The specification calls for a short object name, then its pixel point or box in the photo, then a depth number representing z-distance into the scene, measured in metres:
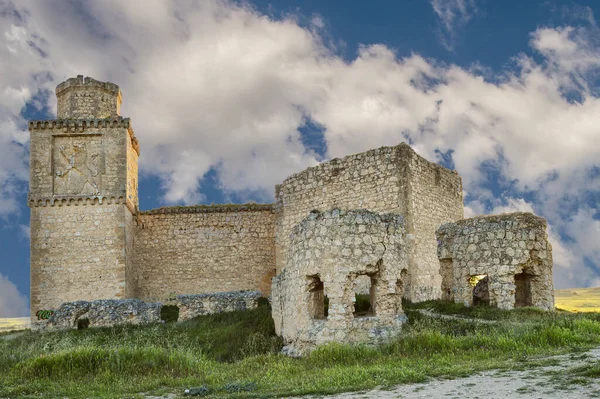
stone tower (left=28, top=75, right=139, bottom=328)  24.08
